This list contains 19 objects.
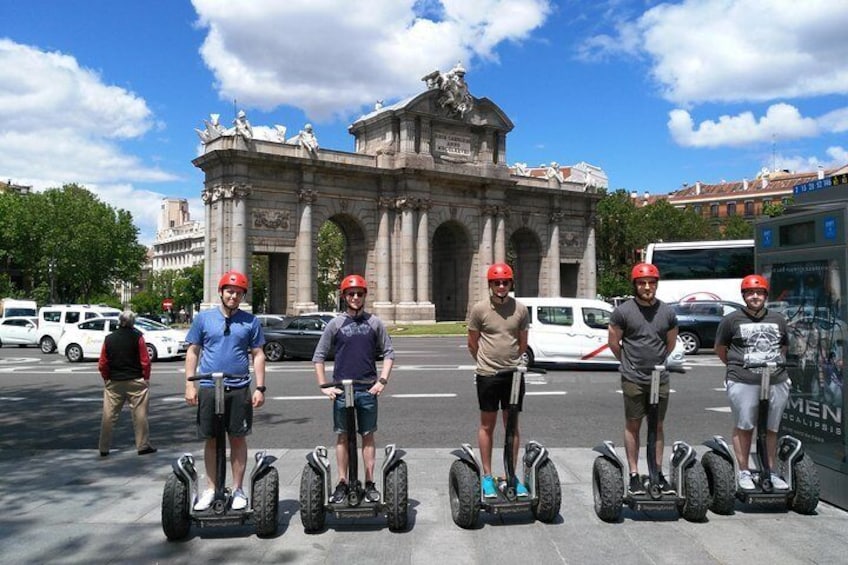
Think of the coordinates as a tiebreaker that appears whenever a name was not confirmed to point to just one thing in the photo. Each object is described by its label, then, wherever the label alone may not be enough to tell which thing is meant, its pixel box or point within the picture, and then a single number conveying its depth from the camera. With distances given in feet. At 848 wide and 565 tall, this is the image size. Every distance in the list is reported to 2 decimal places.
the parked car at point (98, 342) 69.26
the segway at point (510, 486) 17.13
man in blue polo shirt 17.13
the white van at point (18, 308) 146.92
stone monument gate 118.42
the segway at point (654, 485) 17.33
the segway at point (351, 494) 16.87
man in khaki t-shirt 17.98
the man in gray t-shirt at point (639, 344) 17.97
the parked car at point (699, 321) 69.51
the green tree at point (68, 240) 217.56
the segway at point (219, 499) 16.42
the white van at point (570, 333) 56.75
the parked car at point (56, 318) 89.35
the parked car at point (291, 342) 69.97
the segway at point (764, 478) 18.07
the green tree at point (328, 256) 239.09
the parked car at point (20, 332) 104.01
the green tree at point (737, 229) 259.80
